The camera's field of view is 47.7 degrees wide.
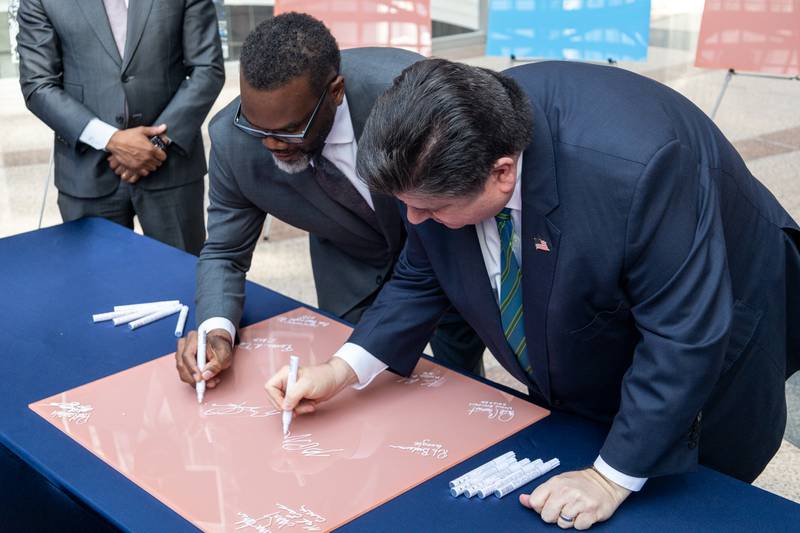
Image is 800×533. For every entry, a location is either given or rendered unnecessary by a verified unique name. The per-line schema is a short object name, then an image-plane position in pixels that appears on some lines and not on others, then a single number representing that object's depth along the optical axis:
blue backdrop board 4.37
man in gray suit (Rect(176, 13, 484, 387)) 1.84
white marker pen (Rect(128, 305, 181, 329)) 2.10
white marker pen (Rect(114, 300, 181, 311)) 2.15
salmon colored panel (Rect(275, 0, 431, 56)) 4.57
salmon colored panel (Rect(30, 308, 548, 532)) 1.43
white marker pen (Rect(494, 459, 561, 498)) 1.43
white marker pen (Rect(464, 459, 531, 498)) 1.43
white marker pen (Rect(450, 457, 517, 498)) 1.44
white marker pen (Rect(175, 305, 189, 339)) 2.06
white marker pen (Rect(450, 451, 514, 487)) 1.46
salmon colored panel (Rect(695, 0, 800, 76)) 4.12
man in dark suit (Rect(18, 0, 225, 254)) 2.92
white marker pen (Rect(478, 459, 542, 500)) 1.43
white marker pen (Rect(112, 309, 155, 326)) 2.11
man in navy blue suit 1.30
